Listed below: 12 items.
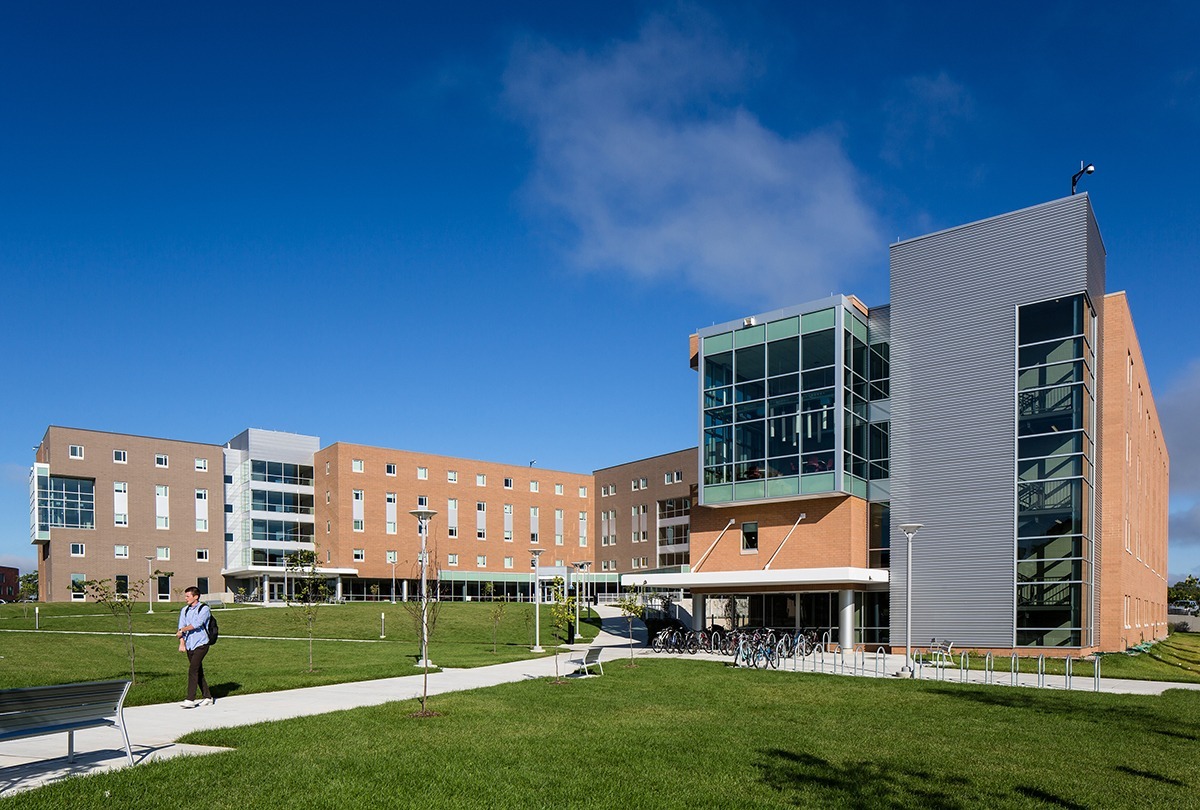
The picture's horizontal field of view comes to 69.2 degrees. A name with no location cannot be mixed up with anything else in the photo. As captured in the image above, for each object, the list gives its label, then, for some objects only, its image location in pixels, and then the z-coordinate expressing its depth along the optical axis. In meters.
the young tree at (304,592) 28.85
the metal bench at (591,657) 21.84
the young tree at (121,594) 20.38
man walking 14.87
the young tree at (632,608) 32.25
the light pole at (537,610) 32.16
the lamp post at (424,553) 15.98
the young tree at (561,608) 27.52
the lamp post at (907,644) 24.68
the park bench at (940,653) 29.03
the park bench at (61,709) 8.80
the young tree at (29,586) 73.25
